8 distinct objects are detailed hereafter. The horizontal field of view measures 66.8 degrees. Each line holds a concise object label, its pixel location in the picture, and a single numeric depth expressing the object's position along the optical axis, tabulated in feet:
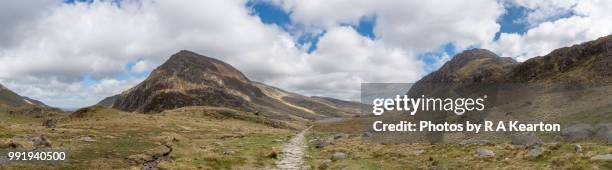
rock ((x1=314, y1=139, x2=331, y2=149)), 200.32
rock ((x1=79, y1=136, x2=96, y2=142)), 180.11
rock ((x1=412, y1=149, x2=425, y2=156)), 134.63
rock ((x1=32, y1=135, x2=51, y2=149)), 140.65
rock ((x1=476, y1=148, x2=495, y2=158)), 109.03
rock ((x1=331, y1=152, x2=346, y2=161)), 143.33
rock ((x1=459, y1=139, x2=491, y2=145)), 127.29
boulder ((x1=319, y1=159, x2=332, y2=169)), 126.00
